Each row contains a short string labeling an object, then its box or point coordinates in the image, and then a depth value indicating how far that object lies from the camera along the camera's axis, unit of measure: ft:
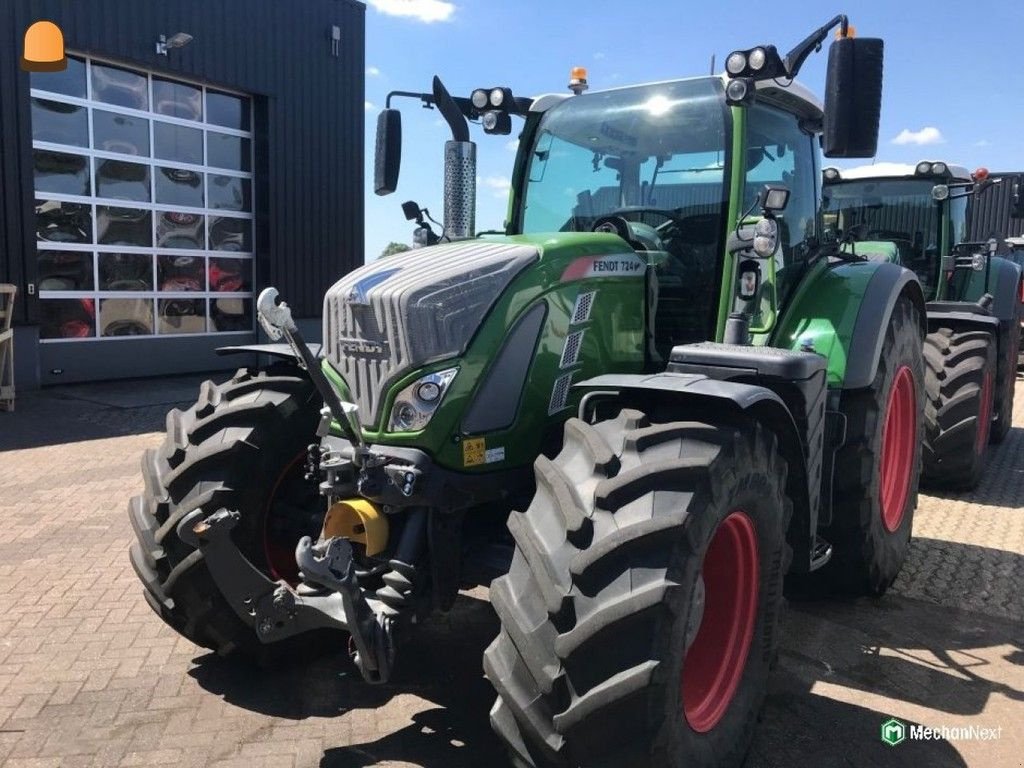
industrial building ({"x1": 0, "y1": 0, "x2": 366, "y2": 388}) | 35.04
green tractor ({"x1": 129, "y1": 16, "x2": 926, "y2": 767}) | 7.75
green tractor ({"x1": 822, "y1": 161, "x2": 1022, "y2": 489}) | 22.72
